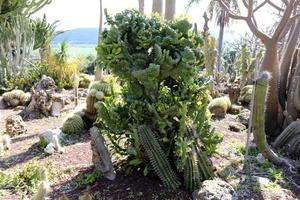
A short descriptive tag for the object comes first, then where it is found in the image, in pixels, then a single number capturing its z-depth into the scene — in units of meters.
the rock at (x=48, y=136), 5.07
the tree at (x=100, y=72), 9.90
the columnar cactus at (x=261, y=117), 4.16
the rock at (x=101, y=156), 3.80
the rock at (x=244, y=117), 6.62
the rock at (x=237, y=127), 6.19
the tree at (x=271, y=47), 5.09
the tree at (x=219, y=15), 19.81
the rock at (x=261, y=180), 4.06
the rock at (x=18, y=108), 8.04
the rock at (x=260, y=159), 4.62
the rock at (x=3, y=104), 8.56
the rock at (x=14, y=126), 6.09
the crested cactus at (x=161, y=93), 3.52
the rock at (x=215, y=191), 3.16
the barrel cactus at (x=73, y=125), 5.71
